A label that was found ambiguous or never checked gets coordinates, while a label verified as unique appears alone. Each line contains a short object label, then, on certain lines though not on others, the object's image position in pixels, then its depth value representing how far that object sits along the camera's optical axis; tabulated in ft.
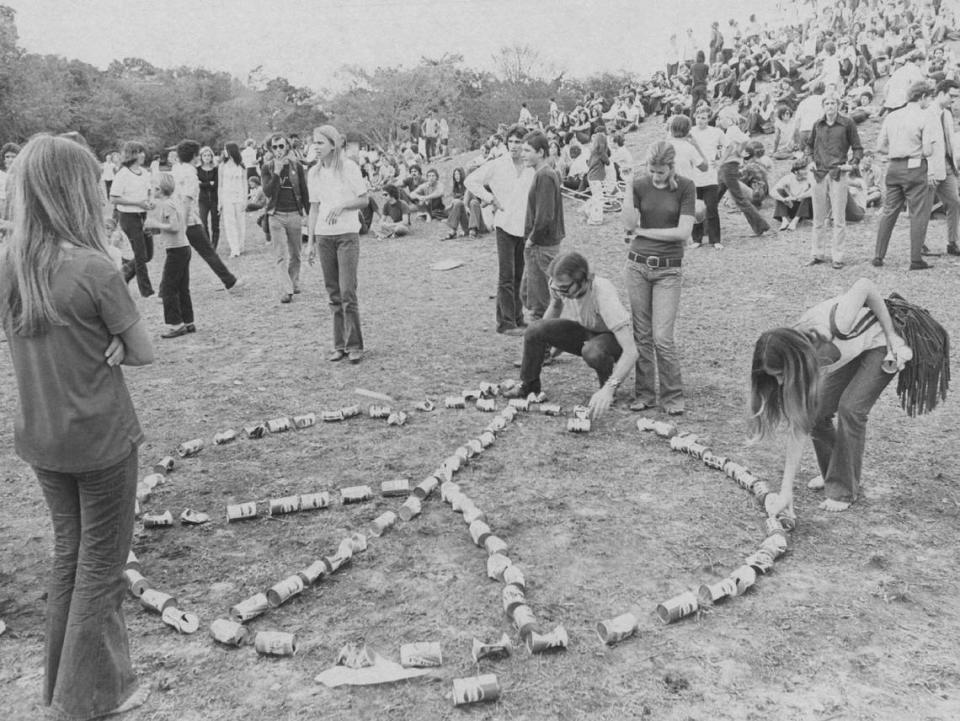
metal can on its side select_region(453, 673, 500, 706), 11.33
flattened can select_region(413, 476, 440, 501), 18.12
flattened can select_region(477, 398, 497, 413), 23.85
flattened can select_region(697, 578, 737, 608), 13.82
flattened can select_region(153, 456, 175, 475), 20.07
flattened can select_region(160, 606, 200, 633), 13.33
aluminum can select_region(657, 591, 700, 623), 13.24
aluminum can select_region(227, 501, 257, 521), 17.42
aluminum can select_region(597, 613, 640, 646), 12.70
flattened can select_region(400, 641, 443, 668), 12.21
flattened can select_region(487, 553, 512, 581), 14.71
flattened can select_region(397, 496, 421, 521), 17.31
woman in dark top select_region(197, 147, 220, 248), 50.55
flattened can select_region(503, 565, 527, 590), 14.30
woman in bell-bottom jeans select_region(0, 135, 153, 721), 10.43
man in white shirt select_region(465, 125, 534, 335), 29.99
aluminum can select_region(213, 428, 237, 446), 22.02
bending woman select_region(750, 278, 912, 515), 14.92
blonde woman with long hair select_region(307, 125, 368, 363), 27.14
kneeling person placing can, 21.43
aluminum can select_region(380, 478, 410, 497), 18.52
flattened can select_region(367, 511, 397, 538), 16.67
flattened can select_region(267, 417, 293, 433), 22.62
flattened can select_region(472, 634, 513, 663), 12.30
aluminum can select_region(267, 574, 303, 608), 13.94
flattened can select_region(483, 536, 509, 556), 15.49
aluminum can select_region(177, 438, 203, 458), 21.30
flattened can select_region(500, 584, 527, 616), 13.58
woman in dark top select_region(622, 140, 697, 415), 22.43
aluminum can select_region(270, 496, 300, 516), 17.65
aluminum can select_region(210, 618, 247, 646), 12.89
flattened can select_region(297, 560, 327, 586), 14.57
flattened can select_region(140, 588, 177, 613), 13.82
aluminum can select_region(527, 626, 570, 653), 12.43
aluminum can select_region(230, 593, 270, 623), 13.58
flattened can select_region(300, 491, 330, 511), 17.87
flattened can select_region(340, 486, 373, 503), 18.24
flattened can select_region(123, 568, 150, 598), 14.29
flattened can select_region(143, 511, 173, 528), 17.16
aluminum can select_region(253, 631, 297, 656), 12.64
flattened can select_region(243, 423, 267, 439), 22.29
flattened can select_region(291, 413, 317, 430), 23.06
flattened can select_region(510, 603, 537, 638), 12.81
